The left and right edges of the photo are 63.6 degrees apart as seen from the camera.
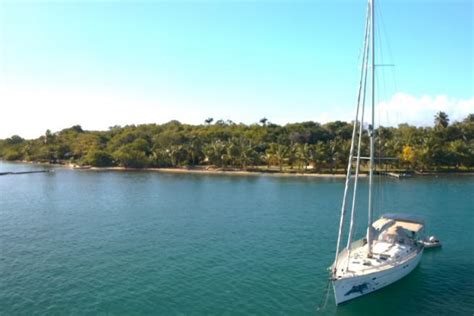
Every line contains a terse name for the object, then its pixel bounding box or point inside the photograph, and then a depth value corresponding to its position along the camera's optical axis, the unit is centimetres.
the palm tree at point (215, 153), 13875
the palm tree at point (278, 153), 13088
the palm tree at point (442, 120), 15788
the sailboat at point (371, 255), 2932
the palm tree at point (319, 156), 12306
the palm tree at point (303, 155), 12662
